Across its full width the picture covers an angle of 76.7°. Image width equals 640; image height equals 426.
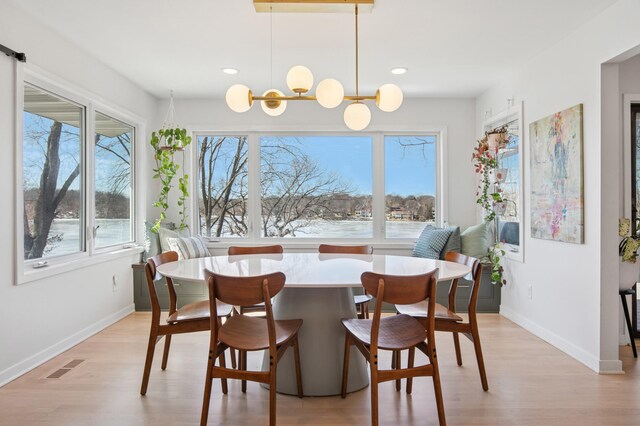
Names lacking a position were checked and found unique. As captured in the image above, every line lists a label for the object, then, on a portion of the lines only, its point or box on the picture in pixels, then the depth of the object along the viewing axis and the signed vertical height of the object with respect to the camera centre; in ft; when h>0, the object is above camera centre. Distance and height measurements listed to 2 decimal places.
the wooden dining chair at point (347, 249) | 11.00 -1.01
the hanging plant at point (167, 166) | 14.20 +1.75
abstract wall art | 9.61 +0.89
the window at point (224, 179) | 16.15 +1.36
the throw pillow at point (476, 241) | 13.88 -1.02
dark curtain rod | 8.20 +3.37
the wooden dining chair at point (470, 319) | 7.72 -2.04
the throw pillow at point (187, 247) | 13.60 -1.15
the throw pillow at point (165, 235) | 14.18 -0.79
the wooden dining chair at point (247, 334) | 6.11 -2.04
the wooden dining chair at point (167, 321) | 7.66 -2.06
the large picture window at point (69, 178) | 9.51 +0.99
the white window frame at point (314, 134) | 15.93 +1.21
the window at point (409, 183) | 16.15 +1.17
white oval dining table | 7.66 -1.99
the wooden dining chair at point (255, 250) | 10.79 -1.04
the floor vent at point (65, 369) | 8.75 -3.51
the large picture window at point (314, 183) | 16.16 +1.19
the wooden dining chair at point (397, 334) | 6.07 -2.06
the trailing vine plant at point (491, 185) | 13.34 +0.96
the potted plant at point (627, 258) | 9.98 -1.17
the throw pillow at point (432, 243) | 14.08 -1.09
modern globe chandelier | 7.87 +2.35
